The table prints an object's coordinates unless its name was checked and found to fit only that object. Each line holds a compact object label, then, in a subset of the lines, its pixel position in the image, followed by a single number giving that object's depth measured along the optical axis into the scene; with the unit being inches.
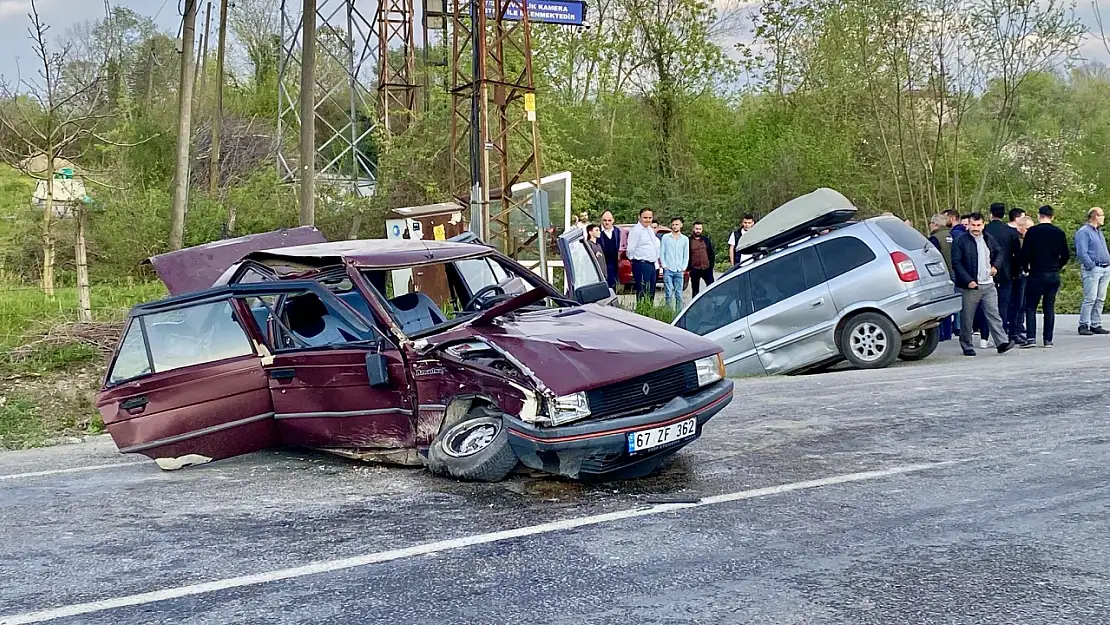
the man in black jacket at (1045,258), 504.1
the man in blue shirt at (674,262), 642.2
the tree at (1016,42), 869.8
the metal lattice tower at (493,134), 650.2
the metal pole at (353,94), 1092.5
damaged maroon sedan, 227.5
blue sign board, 1034.1
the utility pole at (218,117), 1007.6
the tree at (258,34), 1679.1
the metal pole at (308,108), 653.9
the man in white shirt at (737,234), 637.9
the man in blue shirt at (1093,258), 529.3
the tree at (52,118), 552.7
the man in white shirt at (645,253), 654.5
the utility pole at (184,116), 653.9
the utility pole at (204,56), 1212.5
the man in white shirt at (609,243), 658.2
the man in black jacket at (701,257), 704.4
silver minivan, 452.4
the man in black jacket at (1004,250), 503.8
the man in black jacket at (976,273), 469.1
